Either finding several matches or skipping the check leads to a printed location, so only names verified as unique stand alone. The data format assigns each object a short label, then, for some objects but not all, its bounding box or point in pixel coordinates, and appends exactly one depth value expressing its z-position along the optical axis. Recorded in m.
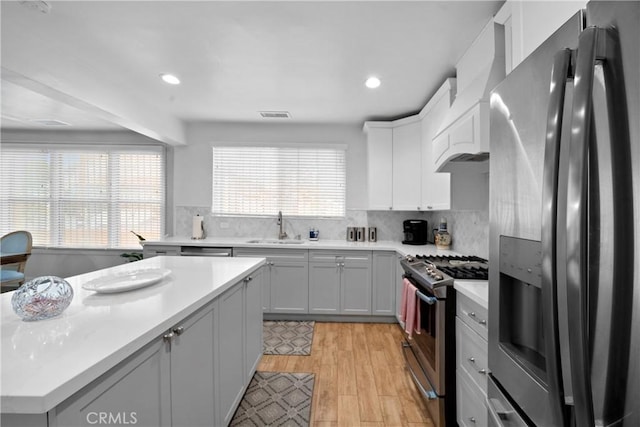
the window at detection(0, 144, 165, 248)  4.48
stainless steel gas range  1.78
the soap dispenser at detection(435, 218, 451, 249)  3.29
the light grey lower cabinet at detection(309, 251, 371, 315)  3.57
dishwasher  3.64
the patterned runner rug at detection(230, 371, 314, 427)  1.91
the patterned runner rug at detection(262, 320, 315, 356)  2.89
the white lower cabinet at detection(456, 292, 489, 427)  1.45
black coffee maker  3.74
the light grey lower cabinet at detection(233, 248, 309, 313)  3.61
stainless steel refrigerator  0.53
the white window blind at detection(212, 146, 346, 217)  4.30
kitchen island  0.71
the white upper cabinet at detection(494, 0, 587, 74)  0.99
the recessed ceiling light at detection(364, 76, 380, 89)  2.75
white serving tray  1.37
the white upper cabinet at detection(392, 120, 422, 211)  3.48
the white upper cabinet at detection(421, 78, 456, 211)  2.64
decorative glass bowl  1.03
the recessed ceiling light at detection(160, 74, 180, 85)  2.76
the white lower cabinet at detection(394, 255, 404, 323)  3.41
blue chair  3.90
